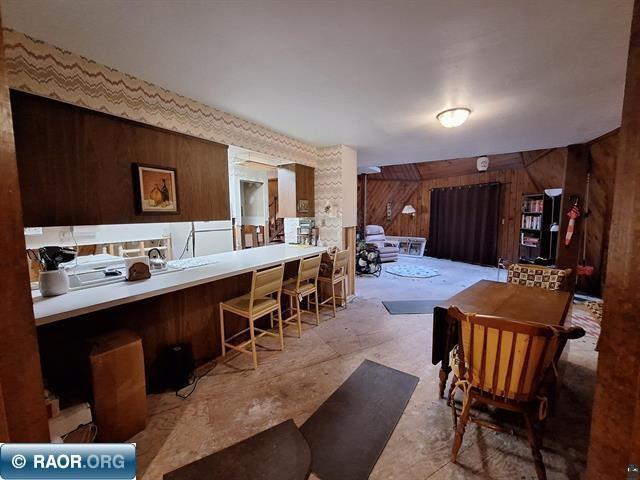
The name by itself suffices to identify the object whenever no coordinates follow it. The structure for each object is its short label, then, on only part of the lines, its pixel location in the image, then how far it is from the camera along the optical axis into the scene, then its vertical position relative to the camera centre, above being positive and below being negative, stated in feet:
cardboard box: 4.98 -3.35
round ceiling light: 8.26 +3.27
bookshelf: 17.24 -0.66
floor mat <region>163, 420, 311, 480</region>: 4.59 -4.56
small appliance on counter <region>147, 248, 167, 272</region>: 7.95 -1.30
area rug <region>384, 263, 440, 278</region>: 18.92 -4.22
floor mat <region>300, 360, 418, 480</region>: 4.83 -4.59
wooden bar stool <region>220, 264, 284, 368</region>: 7.59 -2.71
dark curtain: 21.85 -0.62
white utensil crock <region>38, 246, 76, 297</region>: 5.41 -1.13
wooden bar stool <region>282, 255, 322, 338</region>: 9.67 -2.70
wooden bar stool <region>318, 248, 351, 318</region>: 11.36 -2.72
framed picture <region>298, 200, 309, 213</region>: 12.86 +0.59
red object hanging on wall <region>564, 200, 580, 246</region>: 12.73 -0.14
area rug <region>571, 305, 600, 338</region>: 9.98 -4.42
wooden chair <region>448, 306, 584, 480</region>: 4.08 -2.54
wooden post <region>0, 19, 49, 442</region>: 2.46 -0.98
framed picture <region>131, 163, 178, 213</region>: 6.79 +0.84
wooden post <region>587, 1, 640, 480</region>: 2.30 -0.95
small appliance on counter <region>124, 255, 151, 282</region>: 6.70 -1.31
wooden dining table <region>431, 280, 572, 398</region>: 5.69 -2.17
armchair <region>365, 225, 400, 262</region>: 23.65 -2.50
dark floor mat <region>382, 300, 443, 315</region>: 12.23 -4.45
